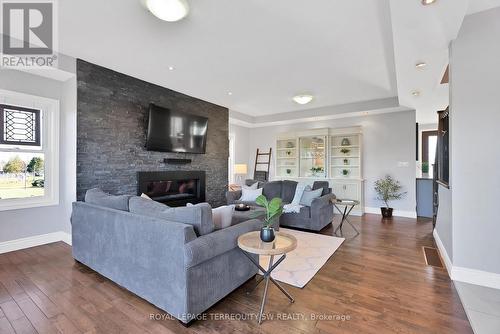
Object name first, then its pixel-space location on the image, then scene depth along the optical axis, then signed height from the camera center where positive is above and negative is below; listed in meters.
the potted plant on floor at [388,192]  5.75 -0.64
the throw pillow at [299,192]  4.77 -0.53
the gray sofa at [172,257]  1.82 -0.79
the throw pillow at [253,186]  5.56 -0.49
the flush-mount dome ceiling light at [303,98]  4.81 +1.37
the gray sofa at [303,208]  4.45 -0.78
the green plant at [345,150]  6.49 +0.41
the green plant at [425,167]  7.05 -0.05
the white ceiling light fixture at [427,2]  1.99 +1.37
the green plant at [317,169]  6.85 -0.10
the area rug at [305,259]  2.64 -1.22
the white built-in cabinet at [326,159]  6.20 +0.20
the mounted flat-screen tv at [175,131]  4.56 +0.71
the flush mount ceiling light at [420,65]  3.16 +1.35
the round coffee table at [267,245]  1.87 -0.66
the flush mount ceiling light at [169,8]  2.17 +1.46
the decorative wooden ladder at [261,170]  7.84 -0.16
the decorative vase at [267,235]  2.05 -0.60
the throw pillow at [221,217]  2.29 -0.50
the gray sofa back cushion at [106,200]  2.51 -0.40
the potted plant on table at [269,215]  2.05 -0.43
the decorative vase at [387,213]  5.72 -1.13
